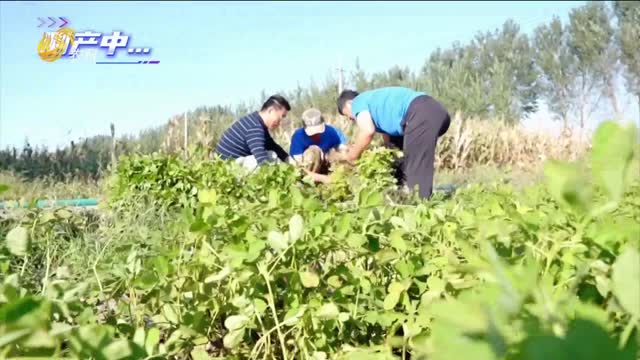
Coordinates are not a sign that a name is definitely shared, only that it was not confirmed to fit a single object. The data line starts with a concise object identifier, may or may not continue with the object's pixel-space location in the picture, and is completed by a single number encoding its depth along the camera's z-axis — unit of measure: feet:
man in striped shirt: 18.89
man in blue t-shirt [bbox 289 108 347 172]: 20.08
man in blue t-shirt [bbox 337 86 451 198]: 17.35
